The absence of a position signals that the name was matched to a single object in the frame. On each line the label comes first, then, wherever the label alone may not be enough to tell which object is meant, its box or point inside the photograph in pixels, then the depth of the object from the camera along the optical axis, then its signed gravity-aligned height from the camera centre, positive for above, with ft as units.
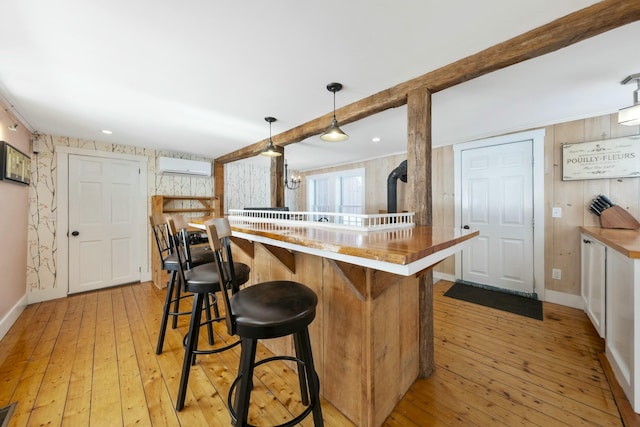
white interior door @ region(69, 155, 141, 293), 11.35 -0.49
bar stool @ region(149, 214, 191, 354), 6.49 -2.09
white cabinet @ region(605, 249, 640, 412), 4.70 -2.34
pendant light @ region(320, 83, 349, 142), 6.88 +2.36
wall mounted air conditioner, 13.25 +2.62
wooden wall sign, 8.36 +1.91
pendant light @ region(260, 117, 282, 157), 9.46 +2.48
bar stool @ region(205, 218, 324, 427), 3.40 -1.47
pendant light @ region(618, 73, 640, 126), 6.28 +2.62
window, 18.02 +1.66
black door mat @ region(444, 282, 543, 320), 9.21 -3.62
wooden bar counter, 3.47 -1.80
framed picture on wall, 7.48 +1.64
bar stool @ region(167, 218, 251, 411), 4.76 -1.55
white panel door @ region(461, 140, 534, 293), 10.39 -0.03
